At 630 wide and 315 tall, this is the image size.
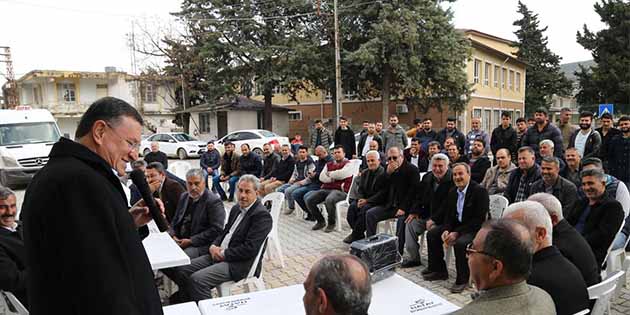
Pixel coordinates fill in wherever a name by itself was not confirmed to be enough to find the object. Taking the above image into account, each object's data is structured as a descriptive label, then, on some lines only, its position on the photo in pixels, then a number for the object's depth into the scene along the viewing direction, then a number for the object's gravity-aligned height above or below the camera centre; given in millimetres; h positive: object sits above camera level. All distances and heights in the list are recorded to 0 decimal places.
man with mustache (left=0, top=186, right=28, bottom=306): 2475 -768
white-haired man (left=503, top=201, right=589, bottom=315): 2027 -765
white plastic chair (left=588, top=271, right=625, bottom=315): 2115 -896
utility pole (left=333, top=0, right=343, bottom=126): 17250 +2294
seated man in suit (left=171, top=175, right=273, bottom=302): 3275 -1061
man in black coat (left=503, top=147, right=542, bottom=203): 4625 -624
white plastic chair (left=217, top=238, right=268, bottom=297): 3377 -1304
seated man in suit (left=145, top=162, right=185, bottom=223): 4797 -707
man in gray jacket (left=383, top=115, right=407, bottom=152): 8414 -267
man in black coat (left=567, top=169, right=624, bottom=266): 3266 -780
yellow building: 24141 +1461
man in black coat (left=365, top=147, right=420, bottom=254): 5195 -867
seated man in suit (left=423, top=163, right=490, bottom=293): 4023 -1060
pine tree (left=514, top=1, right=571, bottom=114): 32406 +4558
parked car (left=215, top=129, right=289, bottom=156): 17703 -523
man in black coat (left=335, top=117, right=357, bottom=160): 9078 -305
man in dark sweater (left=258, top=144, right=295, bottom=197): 8320 -903
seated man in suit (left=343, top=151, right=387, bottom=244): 5566 -979
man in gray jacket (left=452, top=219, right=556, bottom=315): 1663 -624
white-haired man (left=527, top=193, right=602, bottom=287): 2512 -777
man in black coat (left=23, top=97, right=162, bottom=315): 1181 -330
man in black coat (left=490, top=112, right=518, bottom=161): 7020 -252
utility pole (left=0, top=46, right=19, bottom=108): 33156 +4016
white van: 10625 -290
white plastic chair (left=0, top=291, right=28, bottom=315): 2453 -1041
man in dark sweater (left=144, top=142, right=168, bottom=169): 9050 -619
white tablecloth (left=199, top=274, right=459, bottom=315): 2256 -1009
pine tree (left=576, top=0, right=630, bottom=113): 24641 +3667
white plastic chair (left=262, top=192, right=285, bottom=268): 4805 -1101
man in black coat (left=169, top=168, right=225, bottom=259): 3904 -904
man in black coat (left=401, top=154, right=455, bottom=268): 4621 -943
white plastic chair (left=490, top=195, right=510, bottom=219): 4600 -936
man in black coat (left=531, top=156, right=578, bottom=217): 3983 -637
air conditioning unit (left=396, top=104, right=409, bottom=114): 24216 +852
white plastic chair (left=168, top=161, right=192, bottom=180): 9816 -980
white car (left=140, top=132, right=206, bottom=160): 18750 -812
